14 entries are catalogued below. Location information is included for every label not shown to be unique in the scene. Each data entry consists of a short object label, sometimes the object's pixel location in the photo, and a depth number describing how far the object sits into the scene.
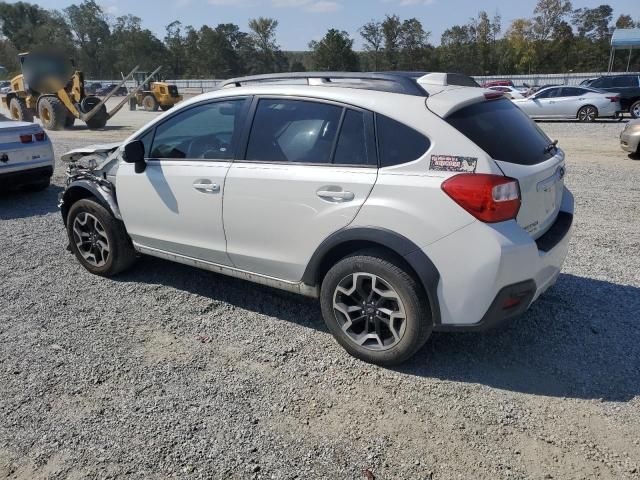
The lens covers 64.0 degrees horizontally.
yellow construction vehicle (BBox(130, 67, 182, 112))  27.34
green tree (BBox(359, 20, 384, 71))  58.86
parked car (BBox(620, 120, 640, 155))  10.24
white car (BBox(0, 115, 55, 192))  7.41
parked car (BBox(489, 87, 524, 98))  23.02
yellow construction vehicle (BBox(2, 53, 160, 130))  18.55
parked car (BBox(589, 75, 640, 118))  18.39
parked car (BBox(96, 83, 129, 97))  43.45
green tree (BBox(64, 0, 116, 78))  77.69
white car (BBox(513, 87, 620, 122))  17.95
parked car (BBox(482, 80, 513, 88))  30.61
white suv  2.86
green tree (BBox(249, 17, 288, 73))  68.44
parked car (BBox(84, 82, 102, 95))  45.29
